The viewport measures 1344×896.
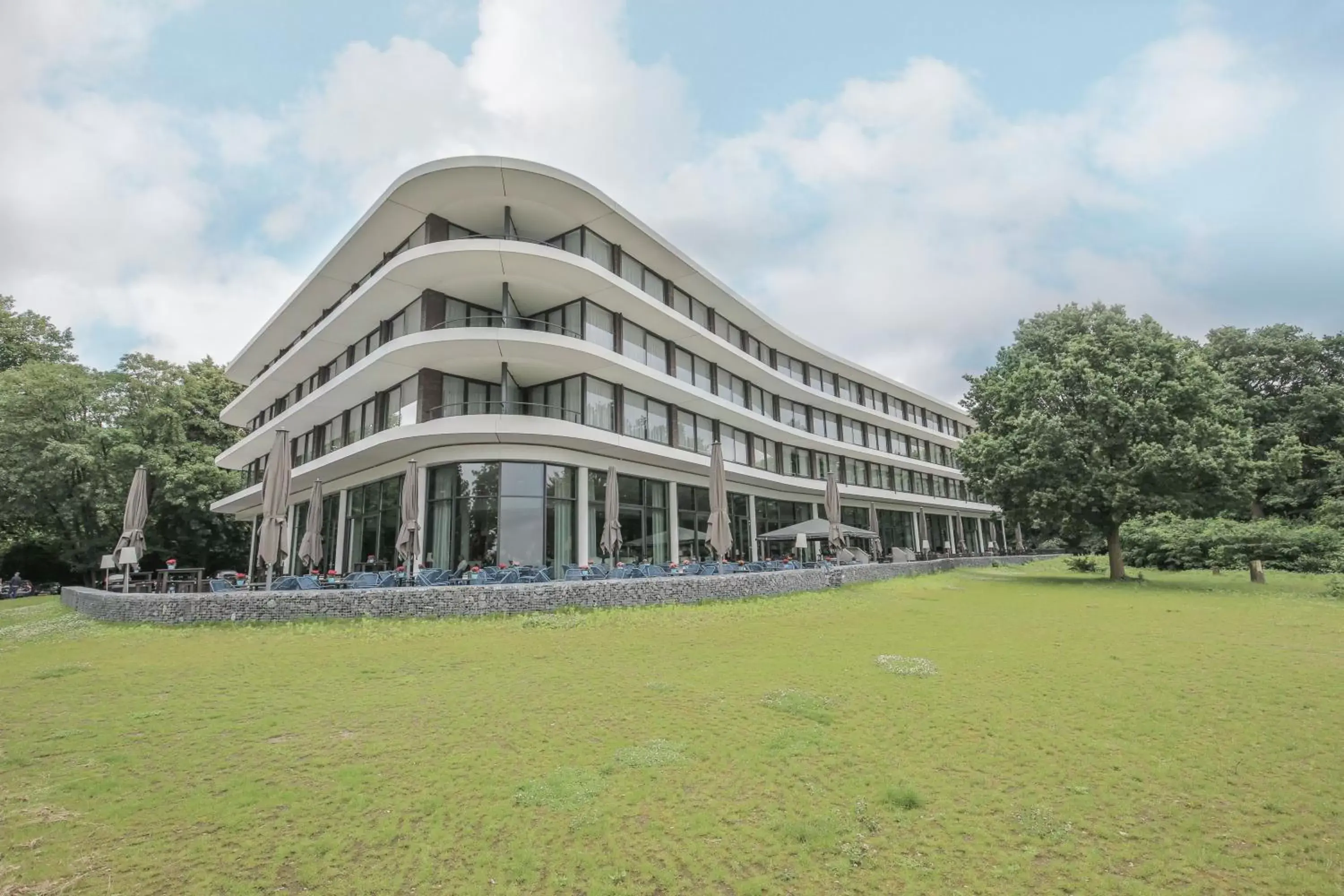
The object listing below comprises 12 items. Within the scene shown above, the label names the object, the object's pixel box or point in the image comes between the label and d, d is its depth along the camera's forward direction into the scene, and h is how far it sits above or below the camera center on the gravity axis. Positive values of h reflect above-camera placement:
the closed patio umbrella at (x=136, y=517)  18.50 +1.30
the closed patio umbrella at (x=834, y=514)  25.19 +1.30
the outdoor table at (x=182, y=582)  18.14 -0.57
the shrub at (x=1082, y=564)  32.19 -1.14
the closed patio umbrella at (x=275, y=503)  16.32 +1.47
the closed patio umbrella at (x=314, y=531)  19.55 +0.83
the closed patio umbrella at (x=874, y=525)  37.74 +1.22
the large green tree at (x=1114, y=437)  23.11 +3.86
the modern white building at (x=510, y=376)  21.08 +6.45
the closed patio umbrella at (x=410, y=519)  17.28 +0.98
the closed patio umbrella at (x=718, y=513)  20.64 +1.19
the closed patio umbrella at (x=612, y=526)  20.20 +0.80
